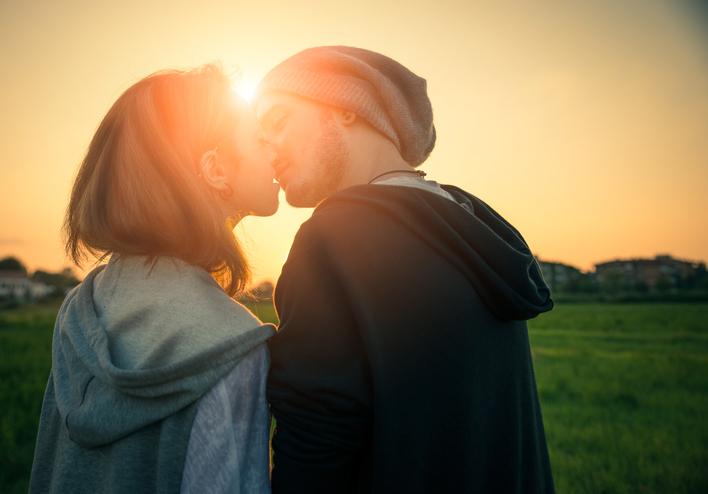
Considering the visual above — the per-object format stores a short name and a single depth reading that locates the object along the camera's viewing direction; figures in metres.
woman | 1.24
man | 1.21
